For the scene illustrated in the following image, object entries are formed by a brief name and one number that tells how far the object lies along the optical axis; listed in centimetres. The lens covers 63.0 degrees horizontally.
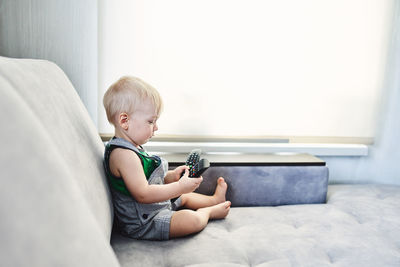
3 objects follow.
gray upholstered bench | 148
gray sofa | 48
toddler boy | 105
